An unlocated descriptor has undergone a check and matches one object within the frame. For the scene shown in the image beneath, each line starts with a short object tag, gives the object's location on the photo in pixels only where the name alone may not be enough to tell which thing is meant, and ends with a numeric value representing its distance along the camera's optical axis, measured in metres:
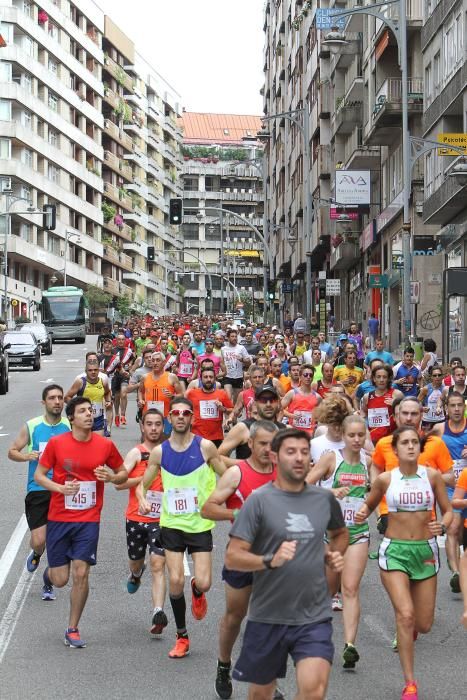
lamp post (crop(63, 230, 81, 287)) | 98.54
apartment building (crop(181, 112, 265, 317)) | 163.12
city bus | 70.50
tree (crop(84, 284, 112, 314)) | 103.44
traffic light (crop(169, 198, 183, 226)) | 48.66
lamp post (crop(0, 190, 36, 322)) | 71.94
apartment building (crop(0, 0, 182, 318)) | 91.50
